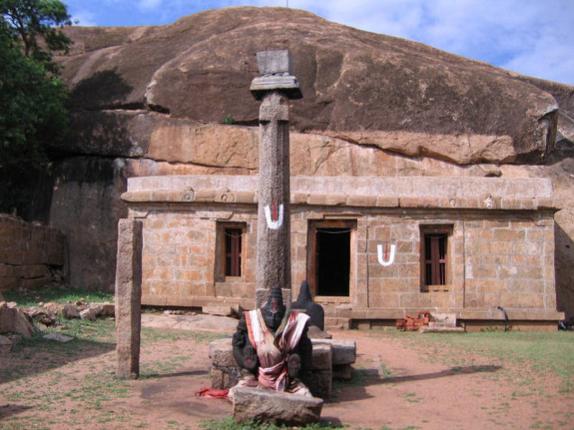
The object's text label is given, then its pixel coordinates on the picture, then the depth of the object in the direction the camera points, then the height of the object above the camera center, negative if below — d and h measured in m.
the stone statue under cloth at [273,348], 6.38 -0.74
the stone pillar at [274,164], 7.73 +1.26
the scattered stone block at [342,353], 7.87 -0.95
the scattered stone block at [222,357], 7.19 -0.92
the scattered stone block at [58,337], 9.89 -1.00
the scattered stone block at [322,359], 7.10 -0.93
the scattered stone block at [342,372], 7.96 -1.19
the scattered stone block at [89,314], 12.09 -0.80
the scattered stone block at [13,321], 9.50 -0.75
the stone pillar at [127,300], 7.77 -0.35
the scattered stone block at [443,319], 13.45 -0.95
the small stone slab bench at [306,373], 7.07 -1.05
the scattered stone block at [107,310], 12.81 -0.77
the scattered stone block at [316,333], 10.16 -0.94
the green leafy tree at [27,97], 15.05 +3.99
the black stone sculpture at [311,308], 10.73 -0.59
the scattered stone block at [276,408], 5.67 -1.15
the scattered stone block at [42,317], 11.05 -0.78
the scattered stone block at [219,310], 13.58 -0.80
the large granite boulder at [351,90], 16.64 +4.73
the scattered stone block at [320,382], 7.05 -1.16
